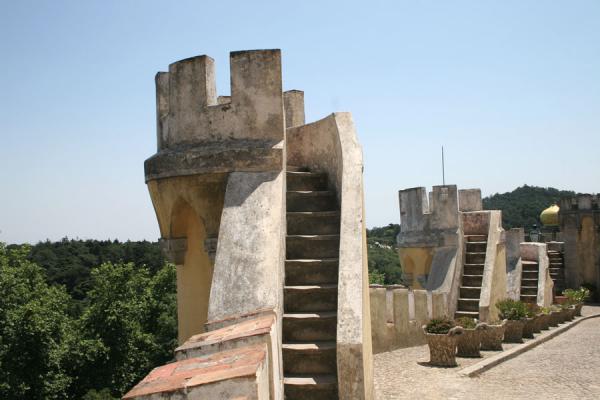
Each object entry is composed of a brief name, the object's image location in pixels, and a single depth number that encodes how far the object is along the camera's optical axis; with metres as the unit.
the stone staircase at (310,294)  5.09
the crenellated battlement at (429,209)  15.63
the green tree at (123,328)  27.89
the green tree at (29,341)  23.30
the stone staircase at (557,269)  30.70
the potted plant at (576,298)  20.12
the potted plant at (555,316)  16.23
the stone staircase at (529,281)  20.38
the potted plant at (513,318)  12.89
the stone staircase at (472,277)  14.59
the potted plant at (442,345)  10.00
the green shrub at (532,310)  13.76
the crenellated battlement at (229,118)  6.27
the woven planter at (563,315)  17.45
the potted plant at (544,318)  15.12
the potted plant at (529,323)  13.62
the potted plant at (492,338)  11.67
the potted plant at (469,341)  10.85
